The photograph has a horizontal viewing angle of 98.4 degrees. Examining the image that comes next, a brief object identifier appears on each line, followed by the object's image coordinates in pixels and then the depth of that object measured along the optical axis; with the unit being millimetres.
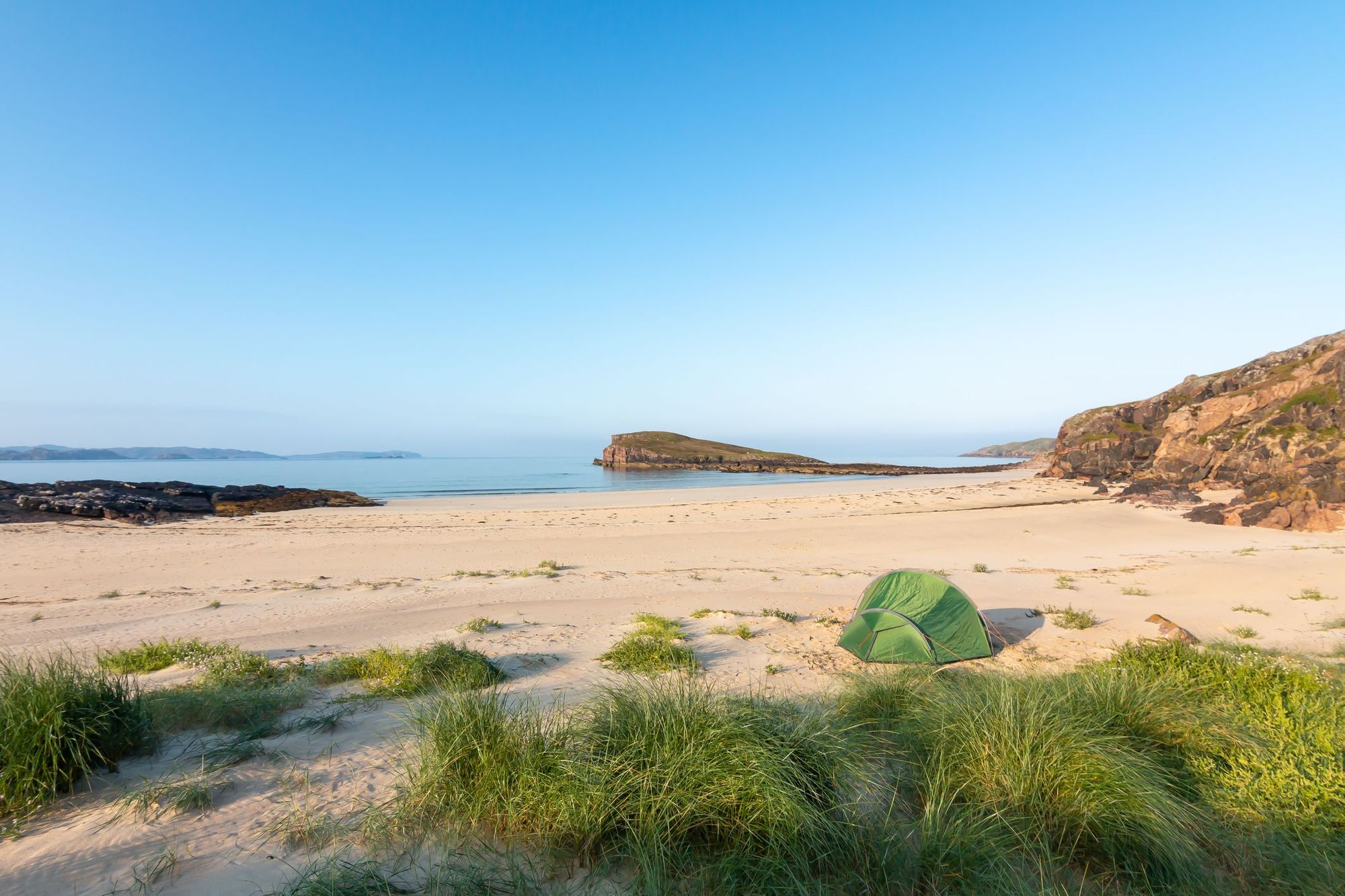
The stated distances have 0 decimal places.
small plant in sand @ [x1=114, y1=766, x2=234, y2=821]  4098
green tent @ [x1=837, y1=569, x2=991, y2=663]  9153
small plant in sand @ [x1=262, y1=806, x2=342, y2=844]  3879
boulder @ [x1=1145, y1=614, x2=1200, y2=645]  9375
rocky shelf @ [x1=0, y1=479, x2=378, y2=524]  29266
